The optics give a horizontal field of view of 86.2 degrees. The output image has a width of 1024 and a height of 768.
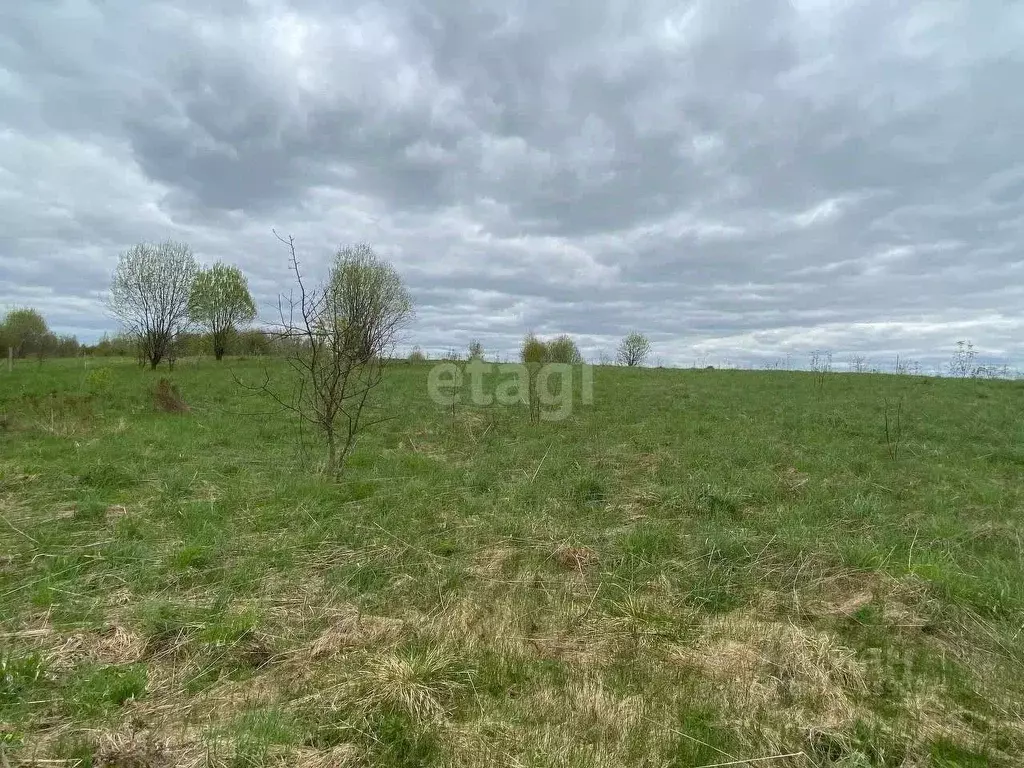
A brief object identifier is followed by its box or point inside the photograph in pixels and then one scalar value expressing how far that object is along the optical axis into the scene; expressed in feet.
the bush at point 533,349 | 93.68
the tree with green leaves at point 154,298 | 90.17
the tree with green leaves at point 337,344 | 22.43
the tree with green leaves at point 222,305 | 109.19
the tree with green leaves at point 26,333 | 131.08
